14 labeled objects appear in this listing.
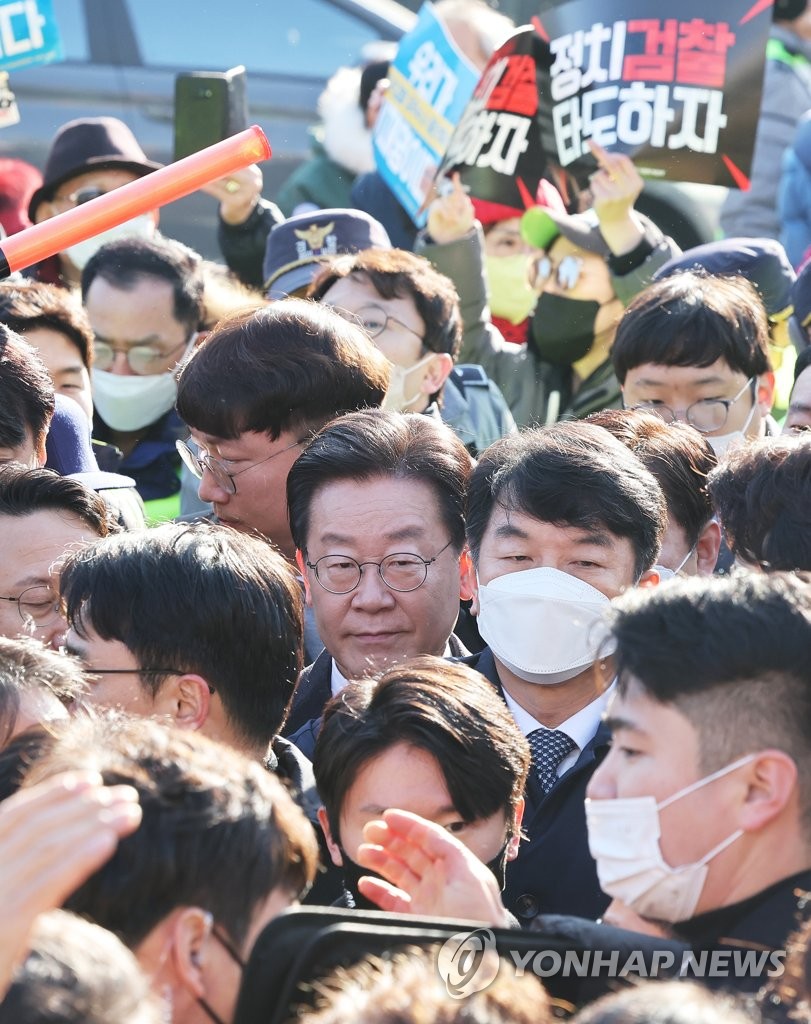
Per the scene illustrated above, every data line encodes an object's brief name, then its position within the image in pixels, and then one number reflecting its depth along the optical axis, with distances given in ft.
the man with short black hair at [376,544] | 22.93
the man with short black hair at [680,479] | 24.36
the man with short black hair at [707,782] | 14.11
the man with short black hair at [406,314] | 30.48
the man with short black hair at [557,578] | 20.49
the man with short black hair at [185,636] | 19.43
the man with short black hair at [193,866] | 12.43
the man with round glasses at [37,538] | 22.57
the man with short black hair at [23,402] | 24.12
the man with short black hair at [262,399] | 25.13
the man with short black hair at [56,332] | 30.09
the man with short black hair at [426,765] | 18.17
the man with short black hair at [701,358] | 28.12
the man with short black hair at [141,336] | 34.63
